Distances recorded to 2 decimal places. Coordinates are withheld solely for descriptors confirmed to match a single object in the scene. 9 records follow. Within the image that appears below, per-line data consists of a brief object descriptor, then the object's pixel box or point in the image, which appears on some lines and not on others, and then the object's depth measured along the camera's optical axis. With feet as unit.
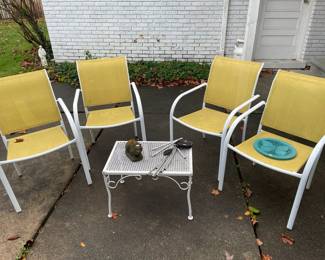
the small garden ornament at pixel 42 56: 20.33
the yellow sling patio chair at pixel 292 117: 8.02
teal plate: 8.18
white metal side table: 7.68
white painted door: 17.70
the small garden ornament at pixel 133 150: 8.00
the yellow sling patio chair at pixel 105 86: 11.43
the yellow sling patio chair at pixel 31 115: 9.25
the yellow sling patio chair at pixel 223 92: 10.18
